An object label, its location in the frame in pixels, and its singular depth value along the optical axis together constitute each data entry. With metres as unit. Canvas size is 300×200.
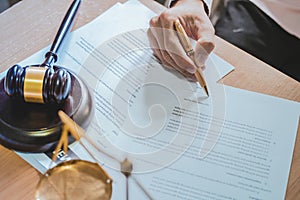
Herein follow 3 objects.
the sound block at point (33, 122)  0.66
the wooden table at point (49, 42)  0.69
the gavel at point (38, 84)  0.66
